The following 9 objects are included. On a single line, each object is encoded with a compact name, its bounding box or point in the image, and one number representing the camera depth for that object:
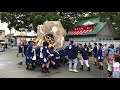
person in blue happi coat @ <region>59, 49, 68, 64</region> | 4.52
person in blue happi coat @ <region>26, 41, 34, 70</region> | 4.03
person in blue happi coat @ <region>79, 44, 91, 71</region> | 4.13
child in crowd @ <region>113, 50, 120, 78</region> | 3.18
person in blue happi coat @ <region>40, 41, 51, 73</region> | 3.86
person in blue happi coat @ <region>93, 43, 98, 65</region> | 4.61
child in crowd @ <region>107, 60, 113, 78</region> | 3.38
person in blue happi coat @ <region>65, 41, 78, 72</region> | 3.98
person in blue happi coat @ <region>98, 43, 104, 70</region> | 4.33
